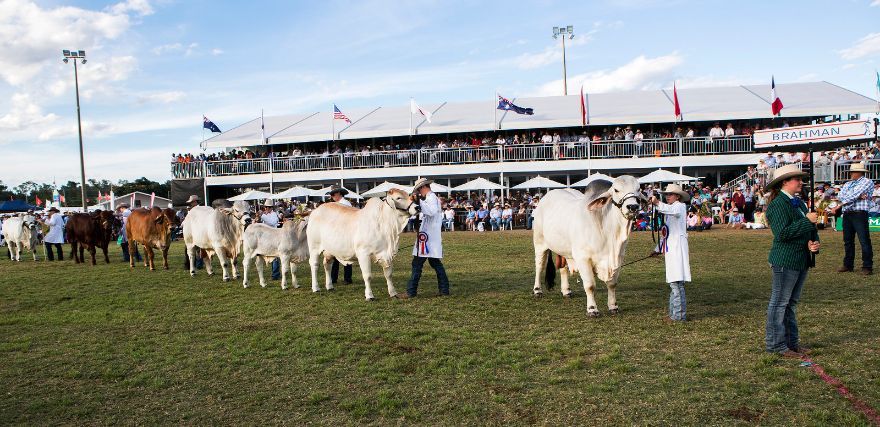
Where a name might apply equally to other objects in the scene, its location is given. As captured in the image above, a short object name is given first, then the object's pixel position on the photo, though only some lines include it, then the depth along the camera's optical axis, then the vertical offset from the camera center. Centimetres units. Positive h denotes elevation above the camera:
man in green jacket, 634 -83
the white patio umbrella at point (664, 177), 2895 -4
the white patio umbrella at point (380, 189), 3280 -4
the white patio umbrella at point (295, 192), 3431 -3
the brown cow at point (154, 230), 1680 -86
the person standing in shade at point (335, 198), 1324 -17
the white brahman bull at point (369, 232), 1069 -73
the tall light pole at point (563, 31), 6268 +1487
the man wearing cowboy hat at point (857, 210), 1144 -77
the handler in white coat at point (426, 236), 1070 -84
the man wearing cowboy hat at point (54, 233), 2120 -104
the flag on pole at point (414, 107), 3650 +463
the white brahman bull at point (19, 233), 2202 -105
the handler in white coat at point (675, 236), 790 -76
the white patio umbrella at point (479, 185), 3209 -6
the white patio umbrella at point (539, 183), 3172 -8
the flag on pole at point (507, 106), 3409 +415
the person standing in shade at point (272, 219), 1434 -62
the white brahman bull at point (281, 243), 1253 -101
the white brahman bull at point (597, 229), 827 -70
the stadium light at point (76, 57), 4143 +944
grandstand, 3309 +254
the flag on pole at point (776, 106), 3066 +318
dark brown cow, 1938 -86
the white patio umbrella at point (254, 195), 3619 -11
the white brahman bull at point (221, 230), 1404 -78
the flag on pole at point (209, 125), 3909 +436
